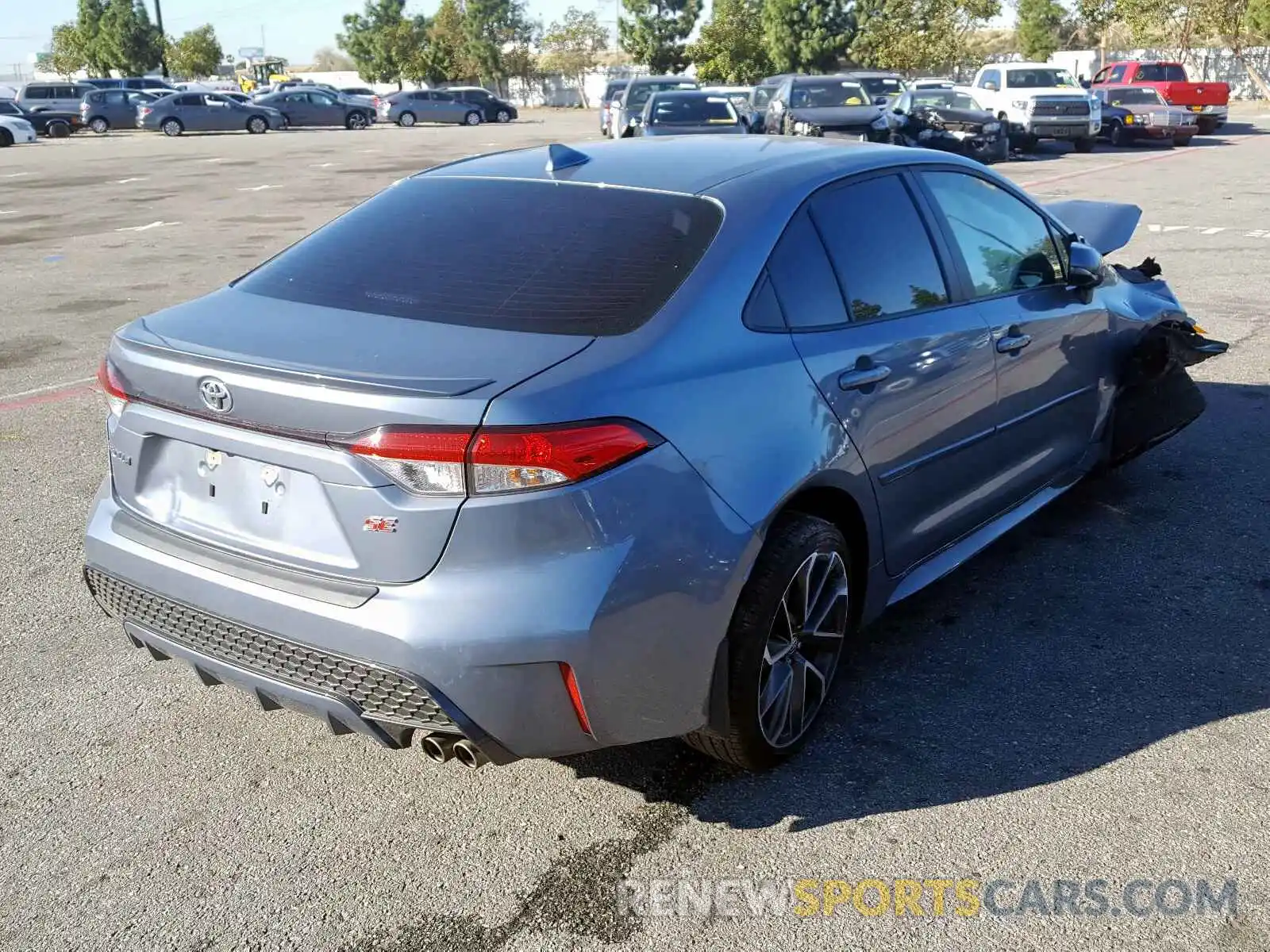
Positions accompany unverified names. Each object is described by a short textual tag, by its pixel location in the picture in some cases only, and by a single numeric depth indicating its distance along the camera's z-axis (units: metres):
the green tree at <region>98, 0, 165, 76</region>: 80.19
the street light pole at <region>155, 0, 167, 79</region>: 78.69
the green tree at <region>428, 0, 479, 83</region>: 84.38
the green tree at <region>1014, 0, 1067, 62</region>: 59.72
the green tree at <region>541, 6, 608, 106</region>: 84.69
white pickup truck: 25.39
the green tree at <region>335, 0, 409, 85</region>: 87.41
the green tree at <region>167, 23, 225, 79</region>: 103.19
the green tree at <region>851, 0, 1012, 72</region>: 56.94
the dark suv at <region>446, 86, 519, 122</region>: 51.16
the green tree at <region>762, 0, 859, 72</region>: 58.28
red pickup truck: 30.03
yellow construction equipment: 97.69
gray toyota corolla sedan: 2.65
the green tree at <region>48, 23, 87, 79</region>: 85.91
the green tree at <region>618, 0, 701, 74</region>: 72.44
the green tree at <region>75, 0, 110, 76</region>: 83.69
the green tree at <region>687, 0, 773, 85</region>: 62.53
